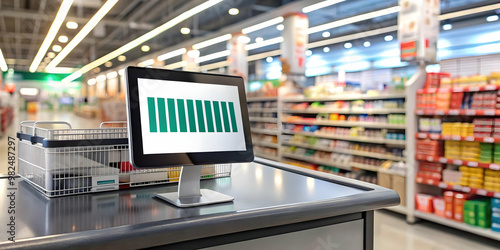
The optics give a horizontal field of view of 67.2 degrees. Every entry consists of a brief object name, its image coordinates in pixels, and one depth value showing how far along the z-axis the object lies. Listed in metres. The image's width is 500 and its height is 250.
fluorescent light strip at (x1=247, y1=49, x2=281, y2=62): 14.51
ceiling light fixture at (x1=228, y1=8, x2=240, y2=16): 7.14
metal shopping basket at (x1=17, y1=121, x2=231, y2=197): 1.33
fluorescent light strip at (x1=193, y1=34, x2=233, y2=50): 4.93
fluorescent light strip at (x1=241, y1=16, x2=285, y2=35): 8.17
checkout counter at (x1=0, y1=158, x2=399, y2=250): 1.01
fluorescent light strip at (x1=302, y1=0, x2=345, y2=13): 7.25
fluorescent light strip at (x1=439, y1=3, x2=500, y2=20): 8.44
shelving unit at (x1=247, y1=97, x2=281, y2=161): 7.87
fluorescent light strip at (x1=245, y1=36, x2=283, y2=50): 12.55
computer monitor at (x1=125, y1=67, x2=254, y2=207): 1.14
